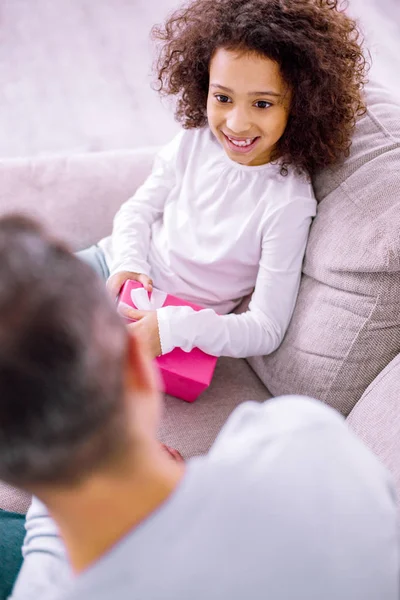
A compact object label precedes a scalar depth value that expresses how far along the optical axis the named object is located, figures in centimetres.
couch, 127
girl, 134
